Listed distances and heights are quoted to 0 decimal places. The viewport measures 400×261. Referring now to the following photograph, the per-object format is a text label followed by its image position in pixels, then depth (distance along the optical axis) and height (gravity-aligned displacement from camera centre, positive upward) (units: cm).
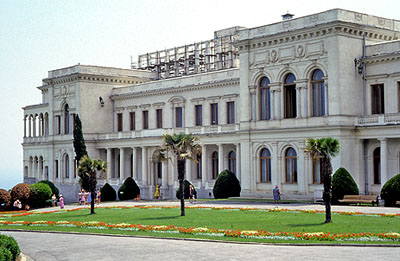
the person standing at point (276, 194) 5012 -257
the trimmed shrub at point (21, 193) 5816 -258
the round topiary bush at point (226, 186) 5772 -222
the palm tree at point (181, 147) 4178 +86
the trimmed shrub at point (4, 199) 5769 -308
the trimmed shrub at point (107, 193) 6969 -321
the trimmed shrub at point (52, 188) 6525 -244
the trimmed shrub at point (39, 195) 5872 -282
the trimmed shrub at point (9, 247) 2091 -271
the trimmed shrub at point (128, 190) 6838 -287
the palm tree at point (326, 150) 3478 +44
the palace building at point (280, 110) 4997 +434
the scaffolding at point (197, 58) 8075 +1303
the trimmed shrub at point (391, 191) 4309 -217
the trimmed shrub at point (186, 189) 6193 -259
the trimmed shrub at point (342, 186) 4644 -191
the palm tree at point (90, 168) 4622 -39
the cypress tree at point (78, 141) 7131 +226
